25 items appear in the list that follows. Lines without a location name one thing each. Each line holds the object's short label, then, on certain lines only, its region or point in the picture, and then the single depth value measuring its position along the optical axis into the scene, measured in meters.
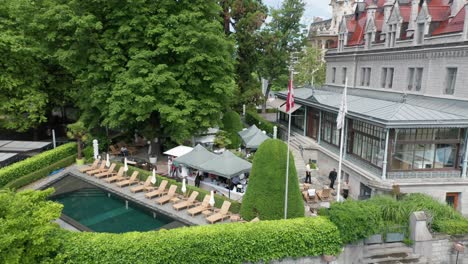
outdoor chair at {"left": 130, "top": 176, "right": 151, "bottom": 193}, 22.42
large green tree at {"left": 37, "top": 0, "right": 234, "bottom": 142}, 25.75
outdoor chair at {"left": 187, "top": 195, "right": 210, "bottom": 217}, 18.78
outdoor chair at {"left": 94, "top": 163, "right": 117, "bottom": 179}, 25.17
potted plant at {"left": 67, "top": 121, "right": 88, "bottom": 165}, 27.94
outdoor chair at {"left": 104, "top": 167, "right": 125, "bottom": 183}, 24.29
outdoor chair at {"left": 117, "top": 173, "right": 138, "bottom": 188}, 23.52
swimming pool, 18.42
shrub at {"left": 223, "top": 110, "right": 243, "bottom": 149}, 33.96
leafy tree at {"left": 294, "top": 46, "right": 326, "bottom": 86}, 52.78
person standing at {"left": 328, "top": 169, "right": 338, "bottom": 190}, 23.02
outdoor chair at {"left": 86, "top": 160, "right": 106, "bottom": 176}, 25.77
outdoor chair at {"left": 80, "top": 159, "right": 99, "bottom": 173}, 26.49
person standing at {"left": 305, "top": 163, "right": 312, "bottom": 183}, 23.95
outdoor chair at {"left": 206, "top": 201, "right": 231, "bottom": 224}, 17.61
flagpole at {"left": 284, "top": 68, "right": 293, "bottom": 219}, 15.20
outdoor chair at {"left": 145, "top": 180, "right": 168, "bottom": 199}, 21.28
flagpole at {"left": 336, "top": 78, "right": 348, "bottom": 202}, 17.92
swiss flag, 15.29
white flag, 17.91
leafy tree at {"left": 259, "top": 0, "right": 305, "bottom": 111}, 47.47
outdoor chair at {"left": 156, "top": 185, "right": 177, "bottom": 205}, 20.45
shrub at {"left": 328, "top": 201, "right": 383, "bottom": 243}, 13.50
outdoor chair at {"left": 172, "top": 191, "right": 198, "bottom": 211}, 19.53
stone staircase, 14.35
